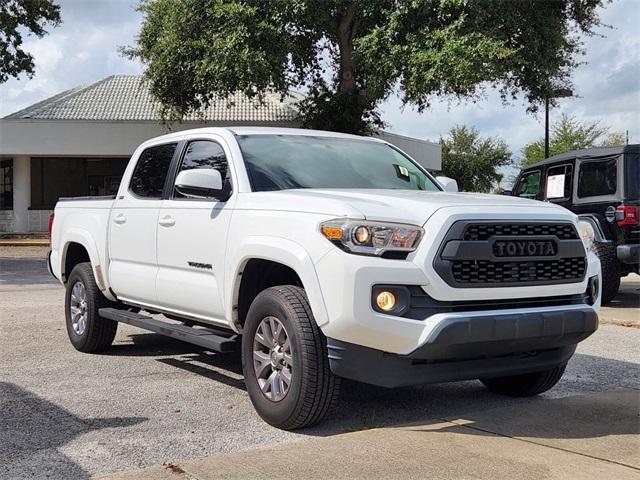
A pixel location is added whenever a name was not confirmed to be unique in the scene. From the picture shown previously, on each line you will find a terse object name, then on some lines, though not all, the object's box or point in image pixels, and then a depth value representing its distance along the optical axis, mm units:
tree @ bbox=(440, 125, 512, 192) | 66750
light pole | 26422
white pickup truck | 4277
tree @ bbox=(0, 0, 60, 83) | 25797
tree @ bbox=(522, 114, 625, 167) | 52094
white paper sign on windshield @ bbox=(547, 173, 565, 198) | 11477
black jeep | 10375
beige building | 32500
